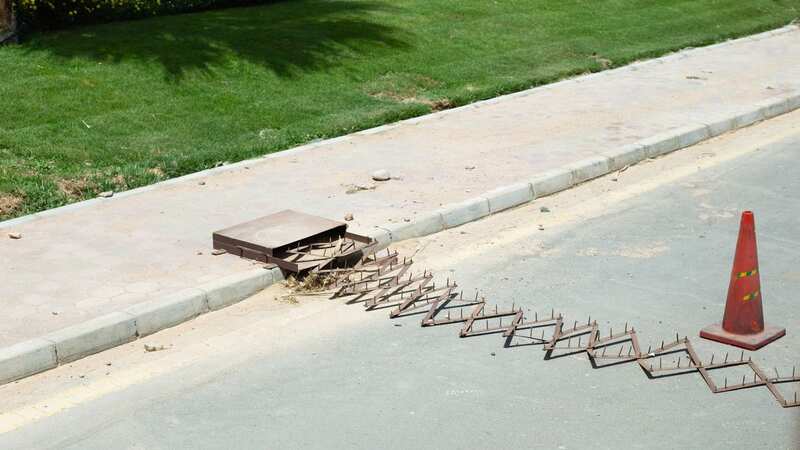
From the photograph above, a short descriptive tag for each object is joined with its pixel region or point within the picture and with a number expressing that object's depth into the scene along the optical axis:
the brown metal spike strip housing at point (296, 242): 7.92
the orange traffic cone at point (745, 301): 6.62
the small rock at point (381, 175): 10.11
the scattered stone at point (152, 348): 6.76
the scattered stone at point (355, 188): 9.80
